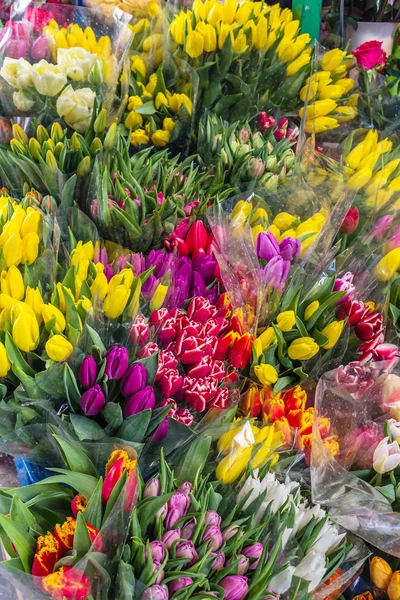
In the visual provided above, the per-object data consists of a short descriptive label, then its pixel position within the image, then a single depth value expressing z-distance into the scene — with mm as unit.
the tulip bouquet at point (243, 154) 1378
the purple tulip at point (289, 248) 1030
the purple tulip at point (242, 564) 680
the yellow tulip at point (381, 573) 828
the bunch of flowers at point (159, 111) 1497
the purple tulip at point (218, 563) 677
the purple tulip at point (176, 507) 693
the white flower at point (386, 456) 821
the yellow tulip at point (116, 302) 874
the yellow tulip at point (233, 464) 787
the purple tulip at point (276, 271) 1013
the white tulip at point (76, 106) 1298
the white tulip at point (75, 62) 1321
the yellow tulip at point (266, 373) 968
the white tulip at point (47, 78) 1289
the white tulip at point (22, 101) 1314
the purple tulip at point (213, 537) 687
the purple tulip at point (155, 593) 623
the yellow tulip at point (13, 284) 878
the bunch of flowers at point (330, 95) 1483
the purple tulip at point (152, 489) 721
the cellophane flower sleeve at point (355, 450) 796
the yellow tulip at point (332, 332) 1003
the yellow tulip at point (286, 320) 992
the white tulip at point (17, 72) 1299
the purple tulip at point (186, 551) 662
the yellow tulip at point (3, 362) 794
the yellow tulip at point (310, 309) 1009
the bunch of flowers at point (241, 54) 1530
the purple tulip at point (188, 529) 690
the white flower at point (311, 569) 734
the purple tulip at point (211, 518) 700
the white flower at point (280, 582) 703
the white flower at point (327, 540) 761
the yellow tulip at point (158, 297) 962
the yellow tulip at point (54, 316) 838
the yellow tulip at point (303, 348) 980
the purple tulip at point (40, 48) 1362
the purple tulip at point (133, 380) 816
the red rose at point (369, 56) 1695
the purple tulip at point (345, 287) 1062
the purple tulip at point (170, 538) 669
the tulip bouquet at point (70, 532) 614
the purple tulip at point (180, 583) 642
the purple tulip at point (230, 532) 709
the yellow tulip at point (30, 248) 935
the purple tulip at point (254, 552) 697
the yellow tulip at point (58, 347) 794
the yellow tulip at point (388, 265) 1141
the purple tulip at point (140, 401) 816
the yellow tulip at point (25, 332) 802
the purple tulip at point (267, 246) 1028
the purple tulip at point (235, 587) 663
